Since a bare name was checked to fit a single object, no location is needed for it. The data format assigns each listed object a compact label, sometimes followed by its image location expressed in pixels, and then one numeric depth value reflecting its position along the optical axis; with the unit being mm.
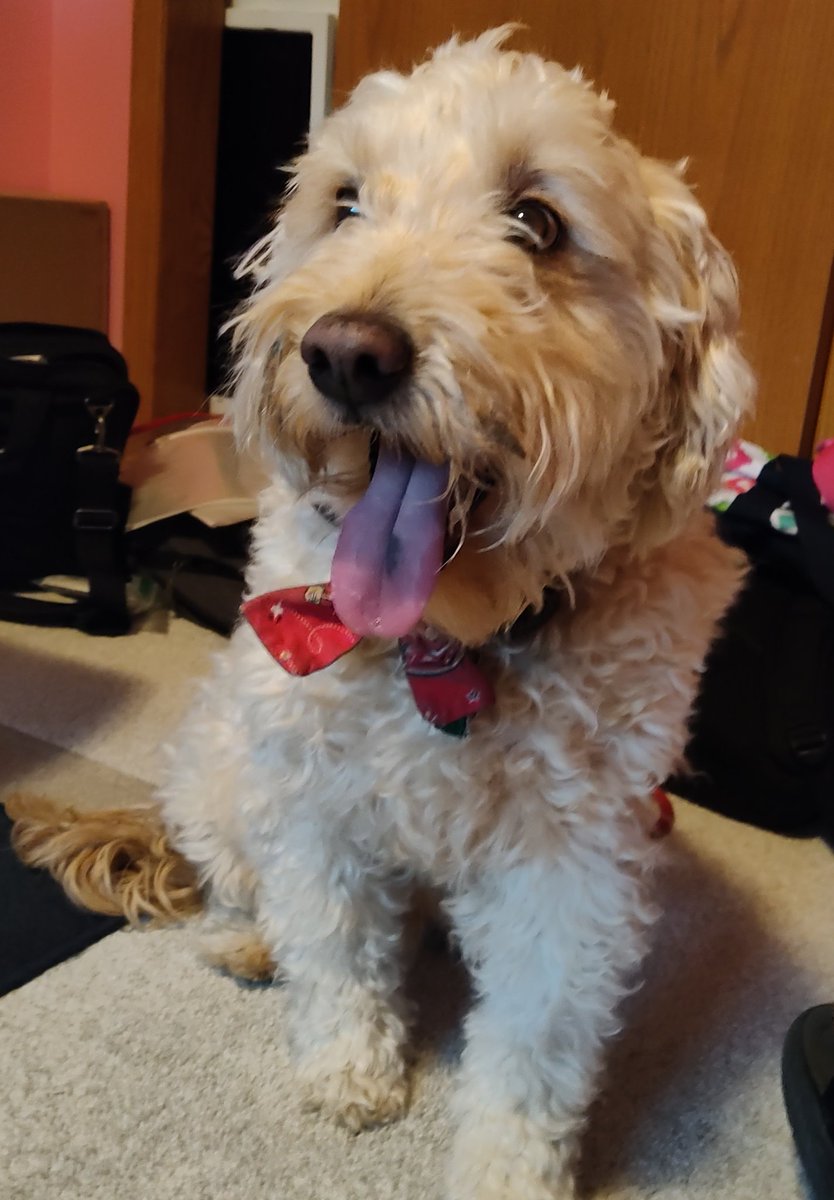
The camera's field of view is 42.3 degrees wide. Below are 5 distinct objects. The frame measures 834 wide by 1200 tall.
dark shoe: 884
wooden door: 1737
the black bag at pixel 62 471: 1802
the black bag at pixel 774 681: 1425
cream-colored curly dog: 689
